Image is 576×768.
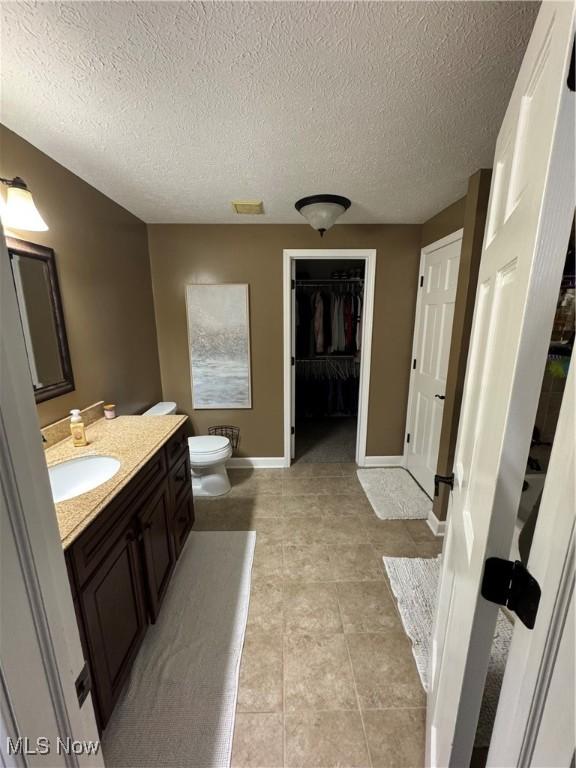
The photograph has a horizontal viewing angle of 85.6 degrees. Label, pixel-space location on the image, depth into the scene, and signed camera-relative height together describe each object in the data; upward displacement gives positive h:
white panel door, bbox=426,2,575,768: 0.45 -0.04
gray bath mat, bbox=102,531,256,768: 1.12 -1.50
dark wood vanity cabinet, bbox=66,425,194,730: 0.99 -0.96
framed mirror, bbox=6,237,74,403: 1.42 +0.01
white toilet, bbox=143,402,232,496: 2.43 -1.08
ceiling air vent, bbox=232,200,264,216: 2.17 +0.80
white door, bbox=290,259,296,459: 2.82 -0.35
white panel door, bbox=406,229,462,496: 2.26 -0.26
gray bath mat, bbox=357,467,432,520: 2.41 -1.46
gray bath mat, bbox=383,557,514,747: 1.20 -1.48
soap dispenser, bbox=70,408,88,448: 1.55 -0.56
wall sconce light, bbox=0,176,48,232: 1.26 +0.45
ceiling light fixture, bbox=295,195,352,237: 2.02 +0.73
